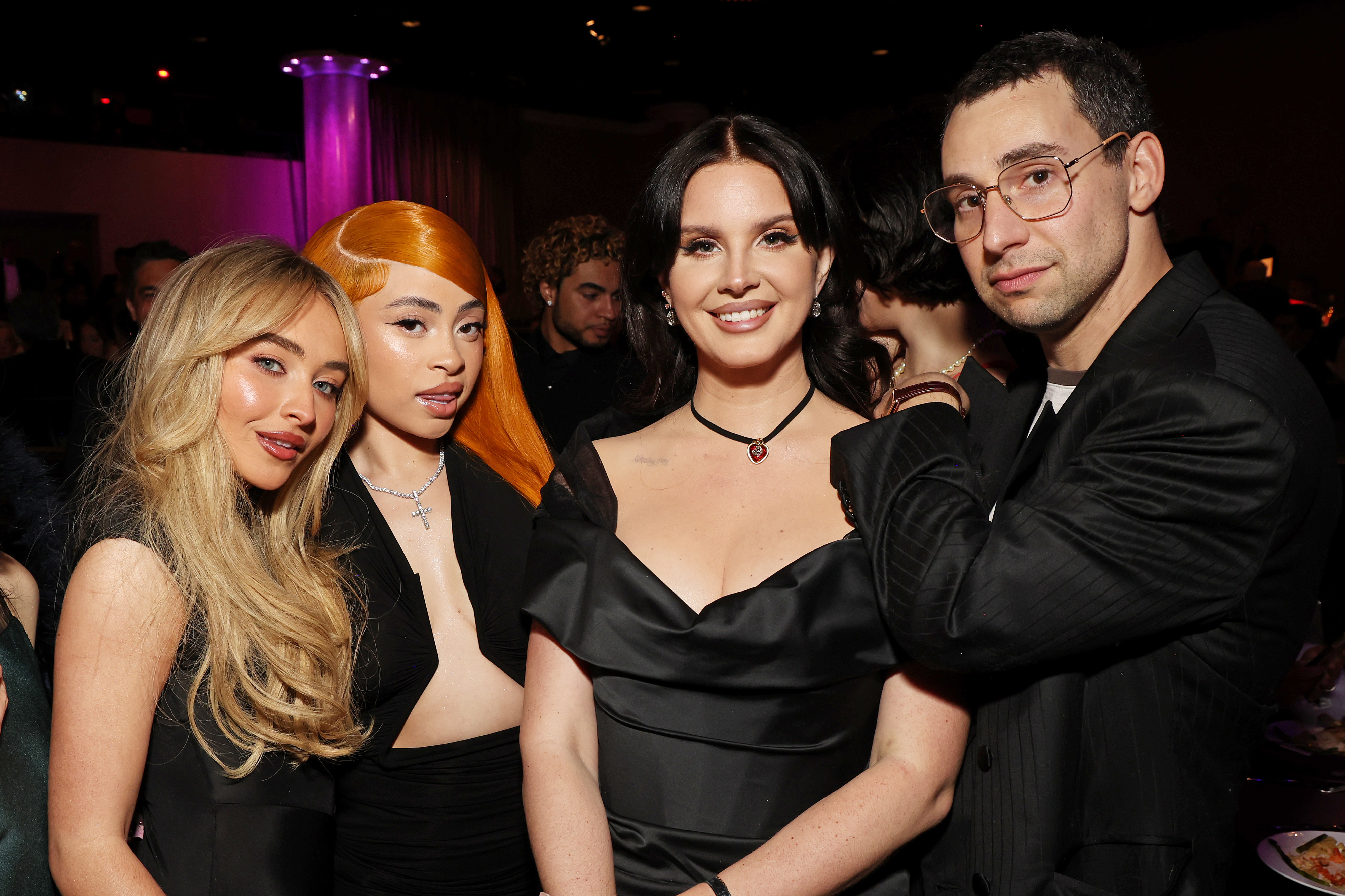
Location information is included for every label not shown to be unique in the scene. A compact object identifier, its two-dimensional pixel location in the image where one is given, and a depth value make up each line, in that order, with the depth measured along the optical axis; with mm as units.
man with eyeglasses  1317
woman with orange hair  1918
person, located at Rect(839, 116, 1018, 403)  2170
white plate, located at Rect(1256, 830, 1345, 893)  1646
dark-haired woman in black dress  1555
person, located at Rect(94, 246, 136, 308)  7480
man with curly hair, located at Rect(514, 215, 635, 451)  4332
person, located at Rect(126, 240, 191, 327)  4145
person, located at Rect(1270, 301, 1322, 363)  5223
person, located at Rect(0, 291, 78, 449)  5410
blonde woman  1508
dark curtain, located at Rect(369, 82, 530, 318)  11008
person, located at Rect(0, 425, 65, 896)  1591
